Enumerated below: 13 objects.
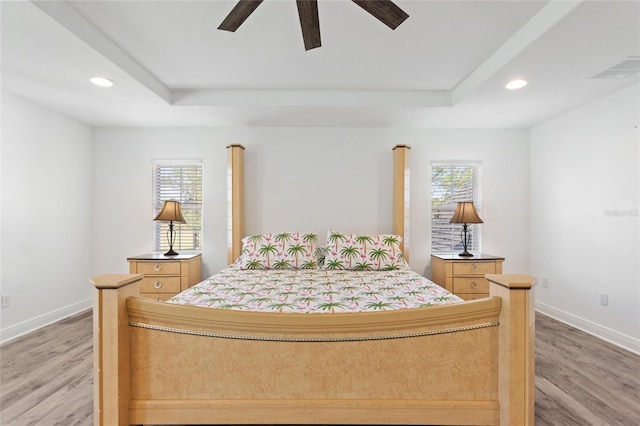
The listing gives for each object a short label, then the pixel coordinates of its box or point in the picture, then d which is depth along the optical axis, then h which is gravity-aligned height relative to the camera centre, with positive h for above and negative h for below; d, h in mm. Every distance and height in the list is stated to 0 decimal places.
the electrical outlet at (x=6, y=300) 2766 -796
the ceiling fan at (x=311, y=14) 1452 +976
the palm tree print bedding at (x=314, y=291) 1817 -556
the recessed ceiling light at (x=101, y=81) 2521 +1072
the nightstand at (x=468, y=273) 3338 -655
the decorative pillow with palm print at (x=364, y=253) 3070 -411
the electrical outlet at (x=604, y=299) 2848 -798
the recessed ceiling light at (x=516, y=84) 2561 +1076
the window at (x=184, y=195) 3879 +209
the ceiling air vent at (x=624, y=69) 2232 +1085
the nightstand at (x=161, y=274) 3258 -660
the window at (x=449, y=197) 3871 +189
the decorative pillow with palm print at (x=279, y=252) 3074 -403
